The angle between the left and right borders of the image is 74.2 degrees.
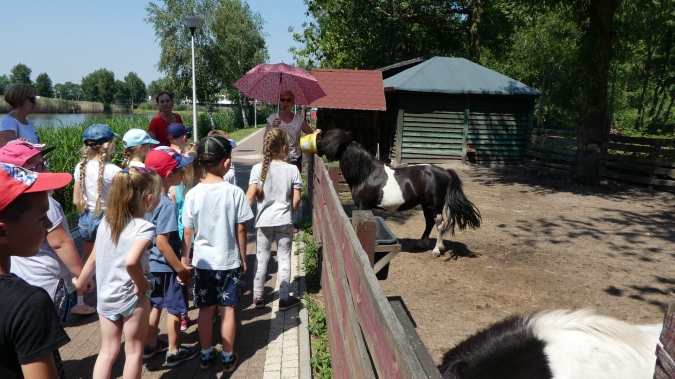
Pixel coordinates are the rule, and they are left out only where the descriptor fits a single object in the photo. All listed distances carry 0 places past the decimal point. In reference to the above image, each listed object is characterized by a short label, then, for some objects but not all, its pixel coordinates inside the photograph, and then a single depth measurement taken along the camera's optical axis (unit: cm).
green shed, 1518
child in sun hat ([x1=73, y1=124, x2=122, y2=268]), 354
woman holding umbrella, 558
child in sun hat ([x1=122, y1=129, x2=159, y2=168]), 375
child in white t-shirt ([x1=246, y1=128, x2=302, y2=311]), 401
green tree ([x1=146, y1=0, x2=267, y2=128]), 3003
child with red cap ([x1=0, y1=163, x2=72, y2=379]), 123
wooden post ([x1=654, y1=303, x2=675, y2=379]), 85
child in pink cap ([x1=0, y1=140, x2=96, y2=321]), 221
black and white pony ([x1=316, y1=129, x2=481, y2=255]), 605
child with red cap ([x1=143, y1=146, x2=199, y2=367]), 304
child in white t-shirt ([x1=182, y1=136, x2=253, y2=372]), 314
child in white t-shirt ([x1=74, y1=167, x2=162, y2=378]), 251
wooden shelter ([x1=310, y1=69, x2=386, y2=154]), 1384
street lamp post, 1184
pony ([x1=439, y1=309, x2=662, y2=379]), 186
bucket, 550
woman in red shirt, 536
